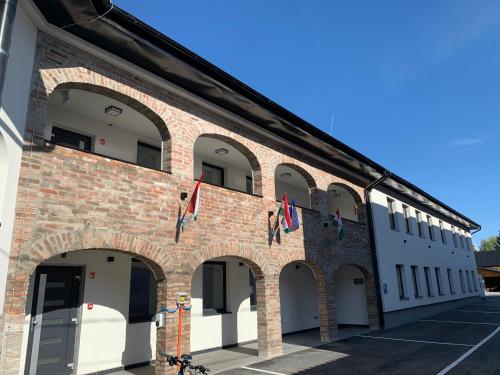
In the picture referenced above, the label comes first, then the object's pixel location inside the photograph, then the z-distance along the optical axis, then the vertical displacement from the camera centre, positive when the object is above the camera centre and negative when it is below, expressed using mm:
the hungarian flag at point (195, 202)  7391 +1619
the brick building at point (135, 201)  5750 +1639
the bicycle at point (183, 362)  5605 -1184
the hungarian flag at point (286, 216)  9656 +1686
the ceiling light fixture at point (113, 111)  8076 +3825
